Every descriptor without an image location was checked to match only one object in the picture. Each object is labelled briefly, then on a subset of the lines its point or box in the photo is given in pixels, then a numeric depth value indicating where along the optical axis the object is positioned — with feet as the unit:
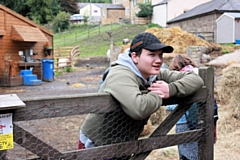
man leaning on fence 6.54
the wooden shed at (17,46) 51.90
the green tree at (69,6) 195.21
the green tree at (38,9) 148.77
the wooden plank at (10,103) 6.03
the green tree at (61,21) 157.69
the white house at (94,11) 208.87
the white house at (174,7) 130.11
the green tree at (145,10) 148.25
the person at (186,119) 10.92
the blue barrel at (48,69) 57.21
